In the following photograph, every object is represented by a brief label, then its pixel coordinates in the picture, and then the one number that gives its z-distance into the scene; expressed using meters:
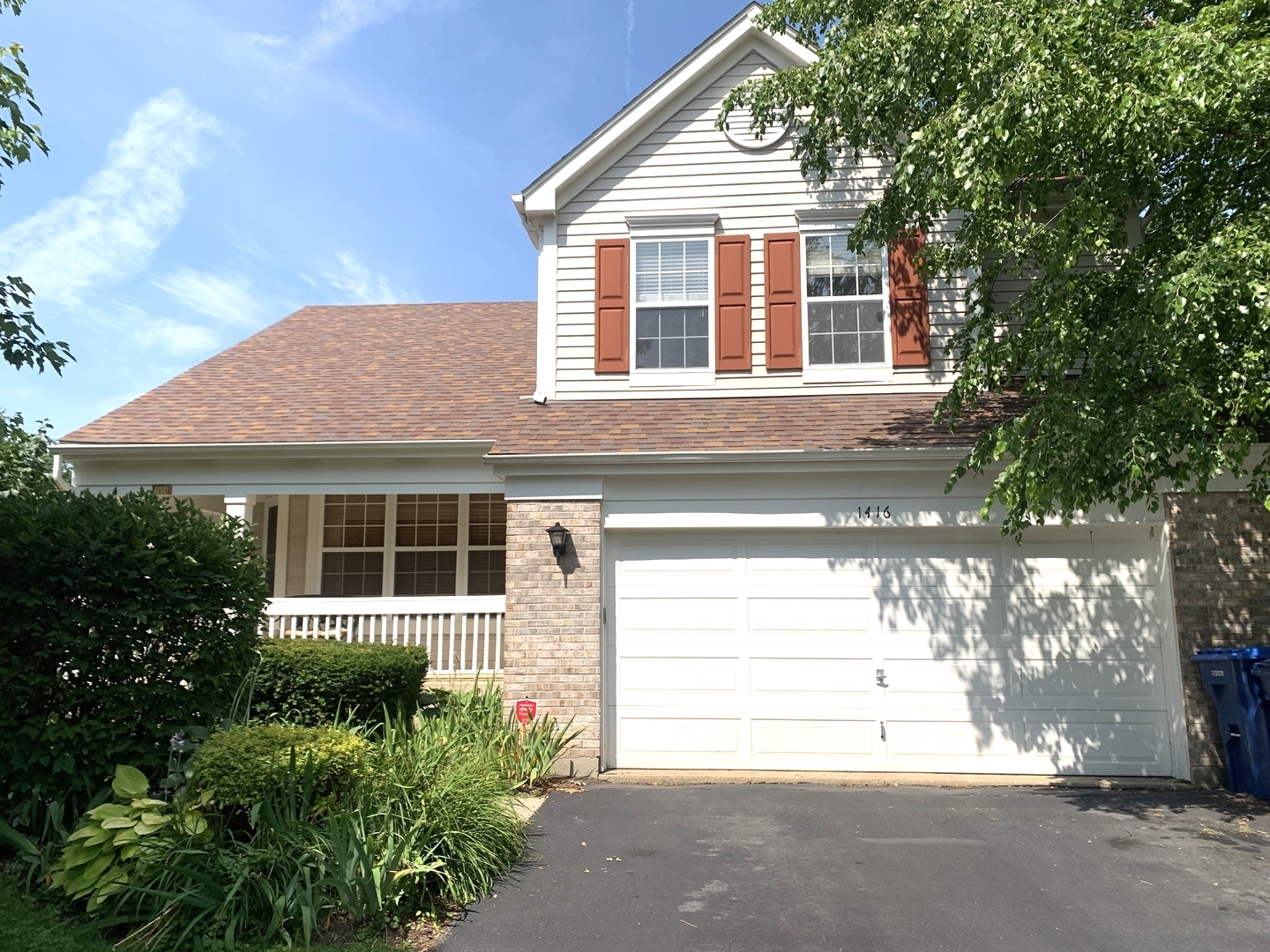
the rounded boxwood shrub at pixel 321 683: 8.63
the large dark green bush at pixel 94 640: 5.93
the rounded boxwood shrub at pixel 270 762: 5.52
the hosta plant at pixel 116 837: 5.19
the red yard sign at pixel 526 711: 8.88
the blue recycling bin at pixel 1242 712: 7.89
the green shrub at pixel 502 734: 8.10
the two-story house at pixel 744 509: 9.10
